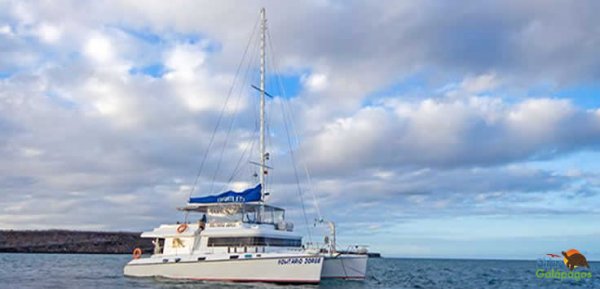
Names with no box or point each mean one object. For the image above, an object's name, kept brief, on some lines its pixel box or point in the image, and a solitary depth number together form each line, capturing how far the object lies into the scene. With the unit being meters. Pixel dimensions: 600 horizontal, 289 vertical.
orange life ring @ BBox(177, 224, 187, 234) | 36.95
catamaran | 32.03
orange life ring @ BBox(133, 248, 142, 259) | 40.28
